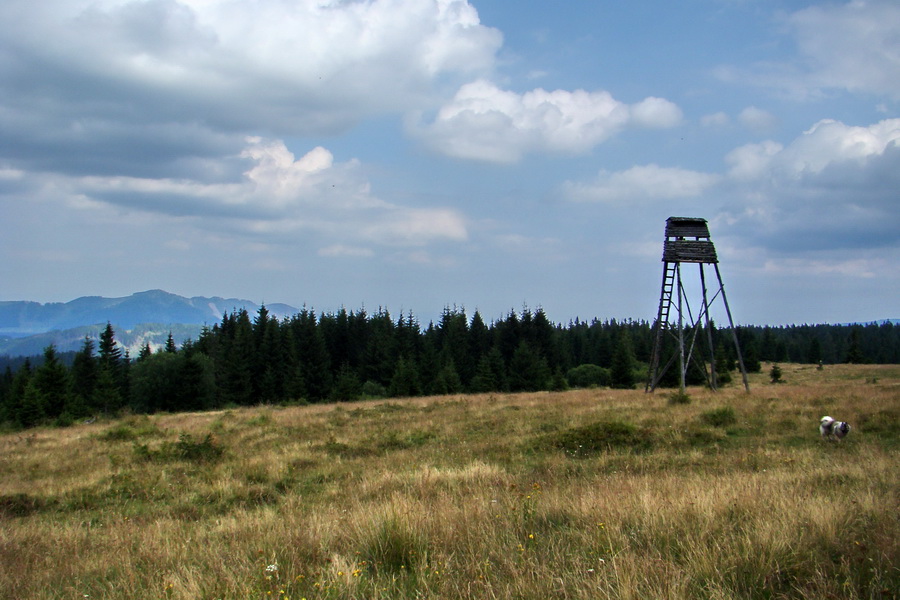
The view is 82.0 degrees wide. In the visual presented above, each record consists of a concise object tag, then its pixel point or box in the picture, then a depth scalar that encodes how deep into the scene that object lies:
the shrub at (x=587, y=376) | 60.47
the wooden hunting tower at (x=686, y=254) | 21.39
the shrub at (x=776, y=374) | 38.59
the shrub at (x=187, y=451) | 12.45
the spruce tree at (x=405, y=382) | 52.03
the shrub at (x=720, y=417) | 13.07
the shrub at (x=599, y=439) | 10.85
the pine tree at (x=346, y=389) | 50.00
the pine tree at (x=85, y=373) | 63.00
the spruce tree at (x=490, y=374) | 54.22
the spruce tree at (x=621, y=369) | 48.19
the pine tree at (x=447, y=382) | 51.31
